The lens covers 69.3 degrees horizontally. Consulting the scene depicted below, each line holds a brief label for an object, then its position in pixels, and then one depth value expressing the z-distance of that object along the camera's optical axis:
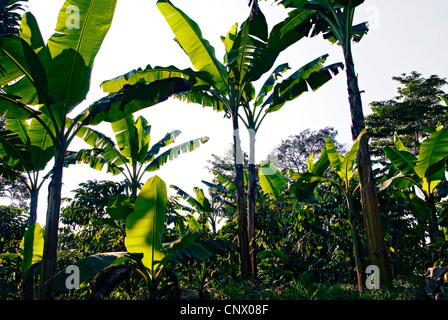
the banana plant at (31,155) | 6.13
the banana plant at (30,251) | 5.80
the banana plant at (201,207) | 8.72
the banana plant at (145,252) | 4.35
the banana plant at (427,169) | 4.98
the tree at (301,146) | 24.70
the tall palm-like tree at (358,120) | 4.82
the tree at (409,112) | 17.23
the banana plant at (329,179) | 5.39
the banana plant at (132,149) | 7.91
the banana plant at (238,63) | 6.13
